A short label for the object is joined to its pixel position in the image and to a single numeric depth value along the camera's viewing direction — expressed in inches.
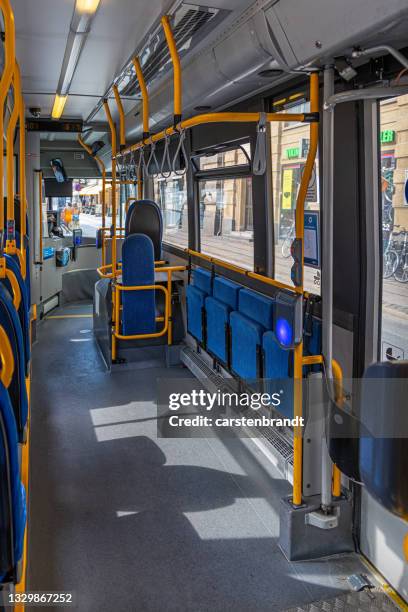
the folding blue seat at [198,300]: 217.0
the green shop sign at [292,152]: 153.8
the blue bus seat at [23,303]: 102.2
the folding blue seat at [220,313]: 190.7
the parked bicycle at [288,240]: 160.7
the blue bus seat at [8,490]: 54.6
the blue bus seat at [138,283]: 223.2
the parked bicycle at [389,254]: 111.7
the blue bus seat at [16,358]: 79.4
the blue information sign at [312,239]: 138.8
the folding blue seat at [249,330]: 163.5
